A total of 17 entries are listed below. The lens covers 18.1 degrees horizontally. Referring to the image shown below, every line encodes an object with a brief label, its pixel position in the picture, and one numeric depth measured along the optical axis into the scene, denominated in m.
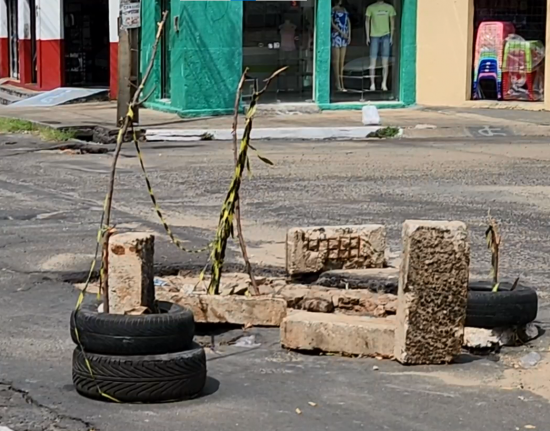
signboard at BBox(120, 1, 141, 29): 29.83
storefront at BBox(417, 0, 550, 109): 35.89
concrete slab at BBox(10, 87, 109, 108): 41.36
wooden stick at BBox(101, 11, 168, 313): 9.42
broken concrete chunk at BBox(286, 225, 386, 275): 12.84
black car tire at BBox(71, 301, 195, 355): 8.84
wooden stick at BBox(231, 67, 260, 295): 11.53
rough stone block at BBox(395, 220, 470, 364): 10.00
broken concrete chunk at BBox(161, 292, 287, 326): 11.19
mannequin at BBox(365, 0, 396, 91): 37.60
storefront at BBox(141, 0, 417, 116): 35.01
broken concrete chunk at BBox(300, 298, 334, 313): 11.82
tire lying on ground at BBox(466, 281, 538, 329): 10.61
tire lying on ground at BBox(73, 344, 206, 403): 8.82
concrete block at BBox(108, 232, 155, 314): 9.56
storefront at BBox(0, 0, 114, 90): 47.32
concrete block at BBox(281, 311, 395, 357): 10.33
